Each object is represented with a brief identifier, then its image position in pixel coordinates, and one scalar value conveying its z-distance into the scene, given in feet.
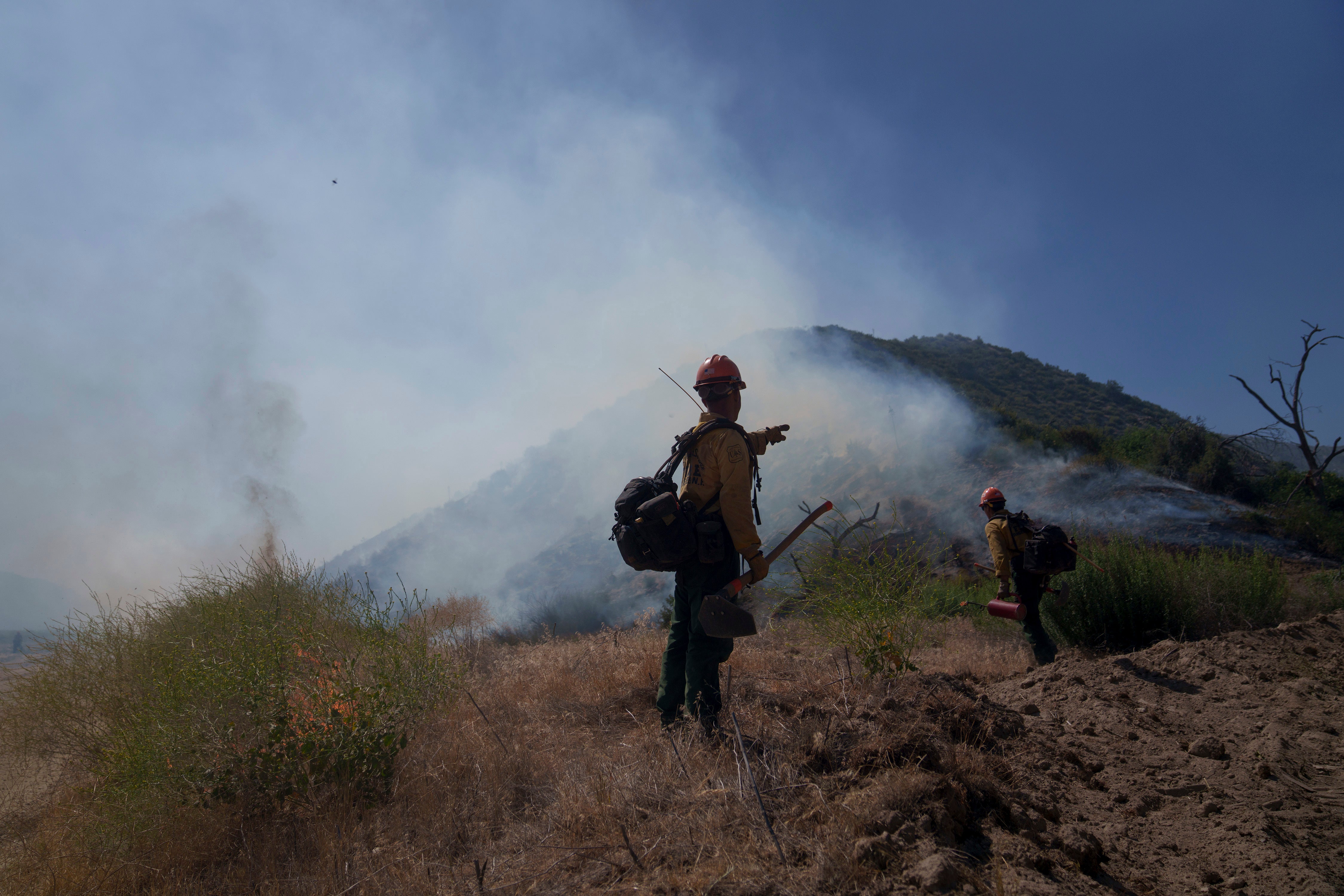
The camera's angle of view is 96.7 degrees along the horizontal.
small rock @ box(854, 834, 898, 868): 6.12
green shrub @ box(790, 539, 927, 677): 12.68
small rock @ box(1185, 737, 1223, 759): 8.95
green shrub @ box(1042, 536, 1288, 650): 18.67
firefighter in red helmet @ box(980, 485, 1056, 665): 17.42
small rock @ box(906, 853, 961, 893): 5.66
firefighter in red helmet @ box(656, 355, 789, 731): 10.71
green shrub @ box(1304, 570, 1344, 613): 22.67
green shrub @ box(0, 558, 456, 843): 9.64
